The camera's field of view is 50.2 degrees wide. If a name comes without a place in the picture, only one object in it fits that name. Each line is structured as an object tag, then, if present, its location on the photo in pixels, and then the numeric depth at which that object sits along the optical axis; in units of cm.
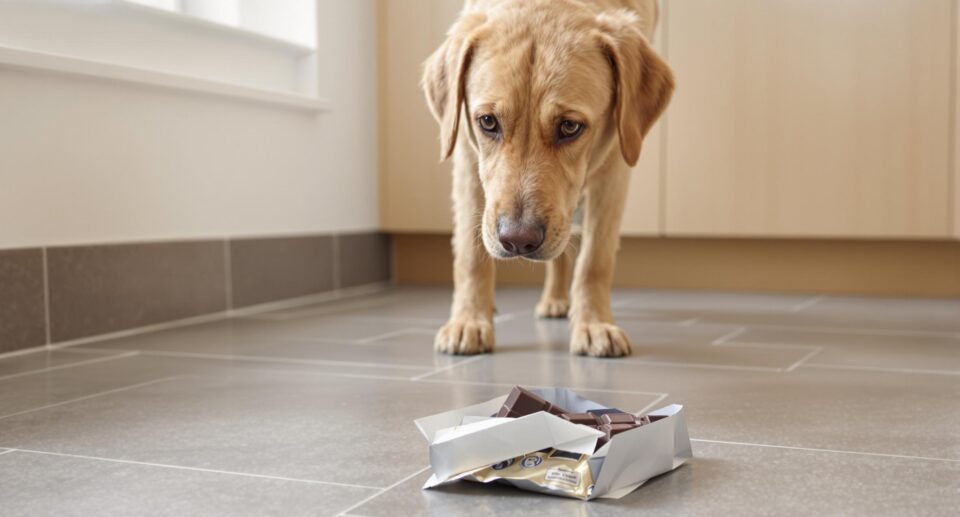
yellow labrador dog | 205
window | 376
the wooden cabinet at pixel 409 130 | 417
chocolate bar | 135
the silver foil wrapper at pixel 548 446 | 124
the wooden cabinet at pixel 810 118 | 361
